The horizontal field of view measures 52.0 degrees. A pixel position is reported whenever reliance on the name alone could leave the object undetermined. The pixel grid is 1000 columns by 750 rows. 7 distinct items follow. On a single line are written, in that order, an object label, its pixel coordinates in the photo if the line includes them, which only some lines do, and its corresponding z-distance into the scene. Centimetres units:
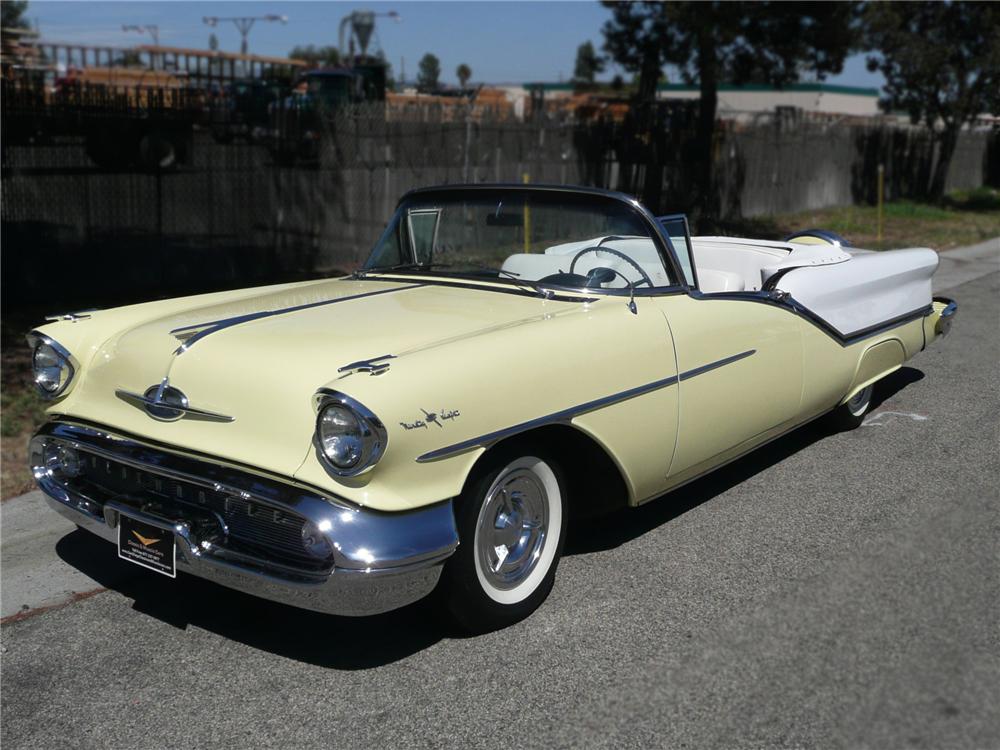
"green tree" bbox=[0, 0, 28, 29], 1884
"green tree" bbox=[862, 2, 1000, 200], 2377
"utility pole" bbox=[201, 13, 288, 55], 5528
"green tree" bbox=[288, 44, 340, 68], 9168
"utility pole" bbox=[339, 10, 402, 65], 3050
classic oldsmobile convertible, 313
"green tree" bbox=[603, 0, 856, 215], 1458
